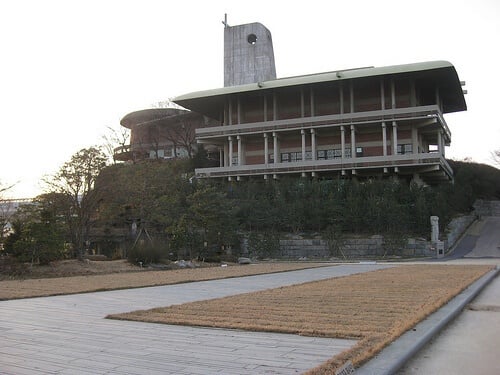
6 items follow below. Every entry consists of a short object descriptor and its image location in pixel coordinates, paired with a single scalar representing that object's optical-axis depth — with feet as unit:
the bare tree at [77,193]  79.87
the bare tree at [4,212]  70.74
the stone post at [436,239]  115.55
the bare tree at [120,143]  187.79
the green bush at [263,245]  125.49
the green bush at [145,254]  80.89
